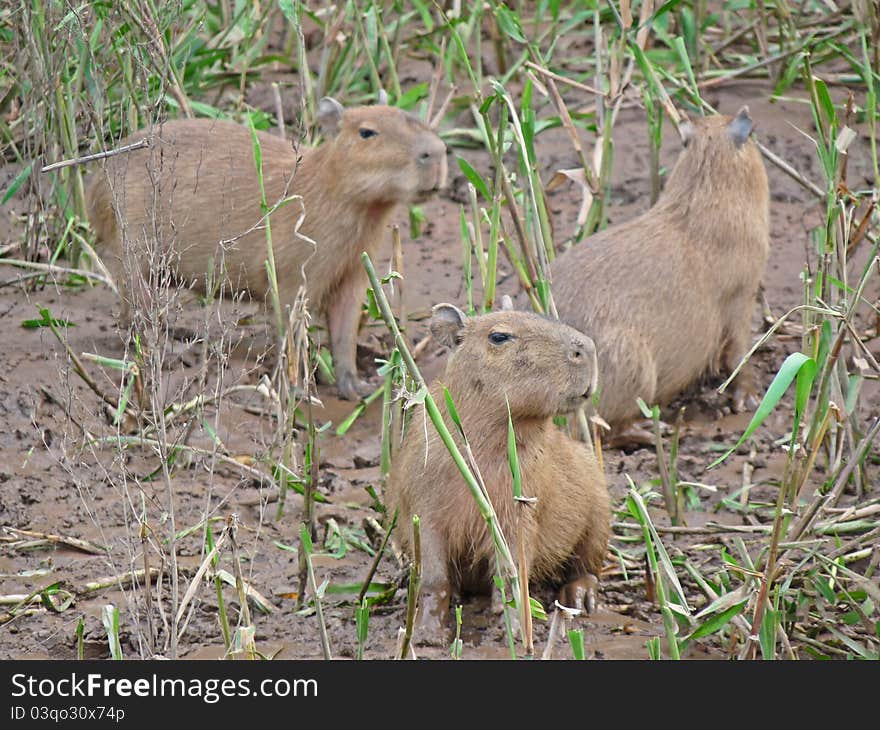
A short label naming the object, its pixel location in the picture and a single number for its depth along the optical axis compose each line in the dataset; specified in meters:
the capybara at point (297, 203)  12.38
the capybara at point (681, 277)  11.49
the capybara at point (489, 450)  8.12
